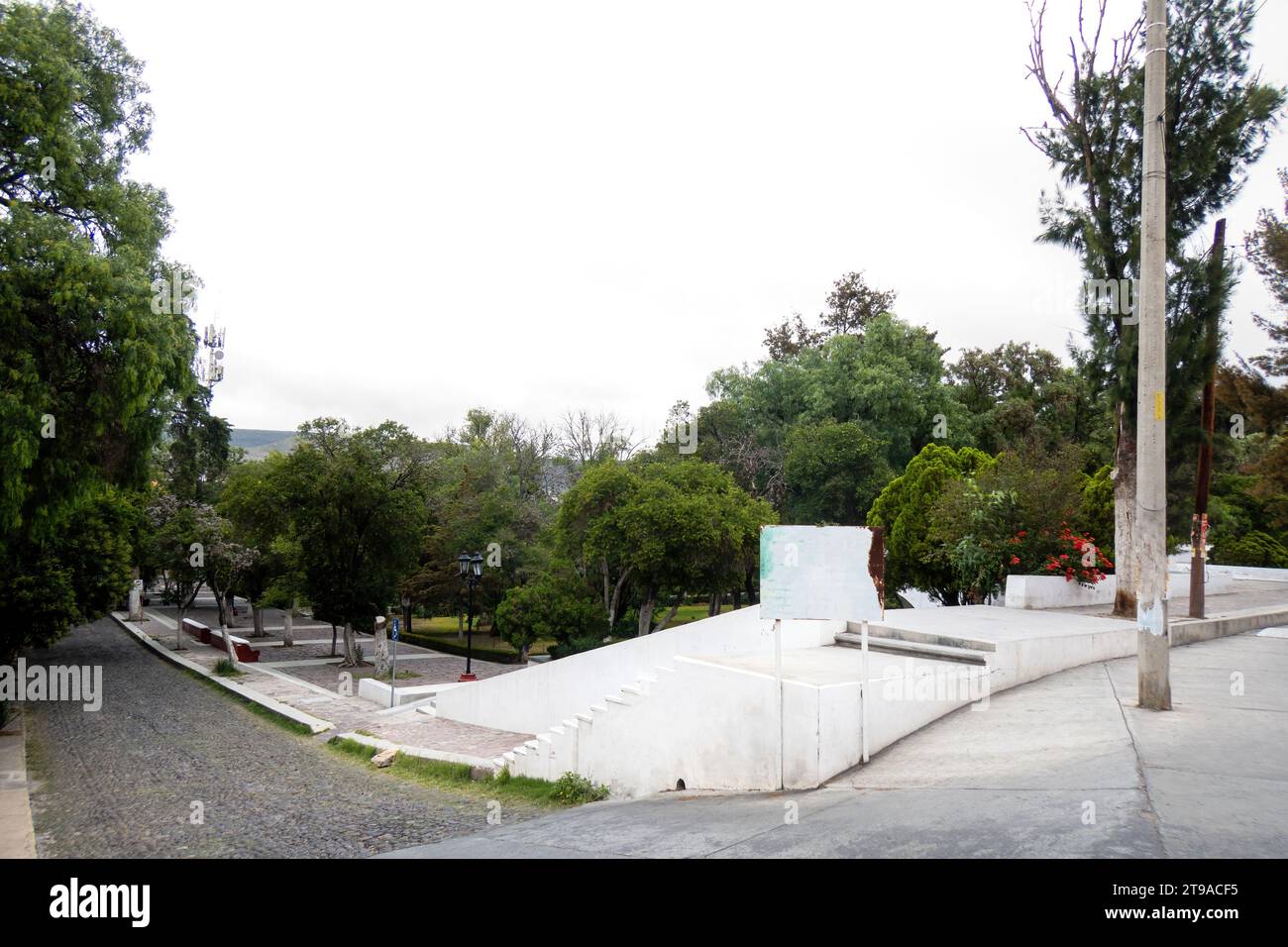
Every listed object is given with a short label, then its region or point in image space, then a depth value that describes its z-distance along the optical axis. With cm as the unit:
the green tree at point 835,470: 3331
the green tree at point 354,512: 2681
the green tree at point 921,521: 2120
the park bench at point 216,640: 2939
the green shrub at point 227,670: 2560
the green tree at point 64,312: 1159
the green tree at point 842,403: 3528
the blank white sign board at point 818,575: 777
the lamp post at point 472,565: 2361
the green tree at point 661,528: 2527
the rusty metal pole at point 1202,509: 1577
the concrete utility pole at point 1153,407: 859
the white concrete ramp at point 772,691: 791
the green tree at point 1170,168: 1402
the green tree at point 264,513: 2661
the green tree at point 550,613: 2655
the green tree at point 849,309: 4619
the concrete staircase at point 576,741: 995
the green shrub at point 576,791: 1012
